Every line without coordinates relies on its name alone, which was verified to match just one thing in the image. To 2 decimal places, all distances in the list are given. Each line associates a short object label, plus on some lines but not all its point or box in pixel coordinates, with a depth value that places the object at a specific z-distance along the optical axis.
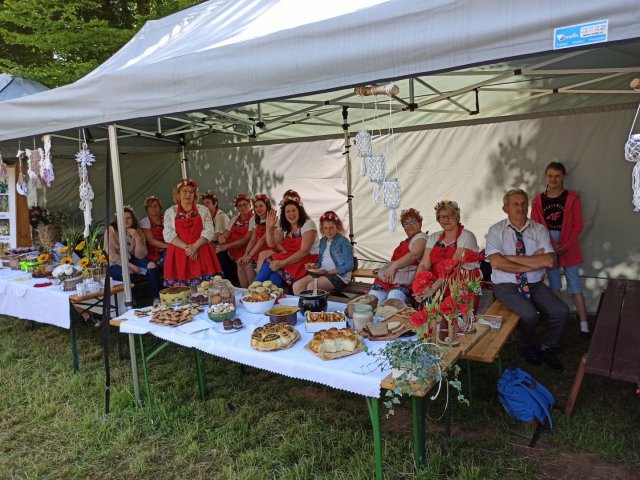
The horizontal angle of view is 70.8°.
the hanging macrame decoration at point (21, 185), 4.36
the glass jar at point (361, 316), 2.28
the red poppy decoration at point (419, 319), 1.90
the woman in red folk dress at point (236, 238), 5.53
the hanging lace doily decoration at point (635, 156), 1.44
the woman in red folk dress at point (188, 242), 3.96
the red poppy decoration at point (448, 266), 2.17
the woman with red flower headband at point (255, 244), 5.20
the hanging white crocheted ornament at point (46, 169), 3.29
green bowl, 2.59
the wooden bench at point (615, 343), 2.22
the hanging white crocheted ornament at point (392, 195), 2.23
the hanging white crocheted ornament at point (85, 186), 3.05
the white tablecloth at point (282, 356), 1.84
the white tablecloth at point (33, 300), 3.62
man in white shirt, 3.34
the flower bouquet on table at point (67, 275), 3.72
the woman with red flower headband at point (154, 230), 5.23
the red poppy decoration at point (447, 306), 1.97
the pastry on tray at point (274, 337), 2.14
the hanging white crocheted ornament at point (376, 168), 2.27
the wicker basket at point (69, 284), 3.71
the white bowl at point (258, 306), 2.74
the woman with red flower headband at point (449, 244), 3.37
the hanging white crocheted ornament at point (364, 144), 2.32
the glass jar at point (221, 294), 2.76
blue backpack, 2.50
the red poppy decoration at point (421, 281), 2.03
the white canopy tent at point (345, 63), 1.55
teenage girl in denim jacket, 4.26
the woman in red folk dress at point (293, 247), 4.51
